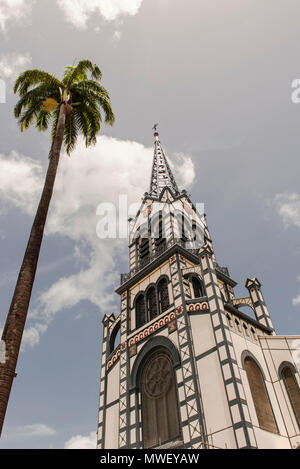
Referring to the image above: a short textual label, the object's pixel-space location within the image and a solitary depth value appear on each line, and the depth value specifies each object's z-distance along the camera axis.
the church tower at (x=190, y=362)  19.64
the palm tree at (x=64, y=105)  15.99
